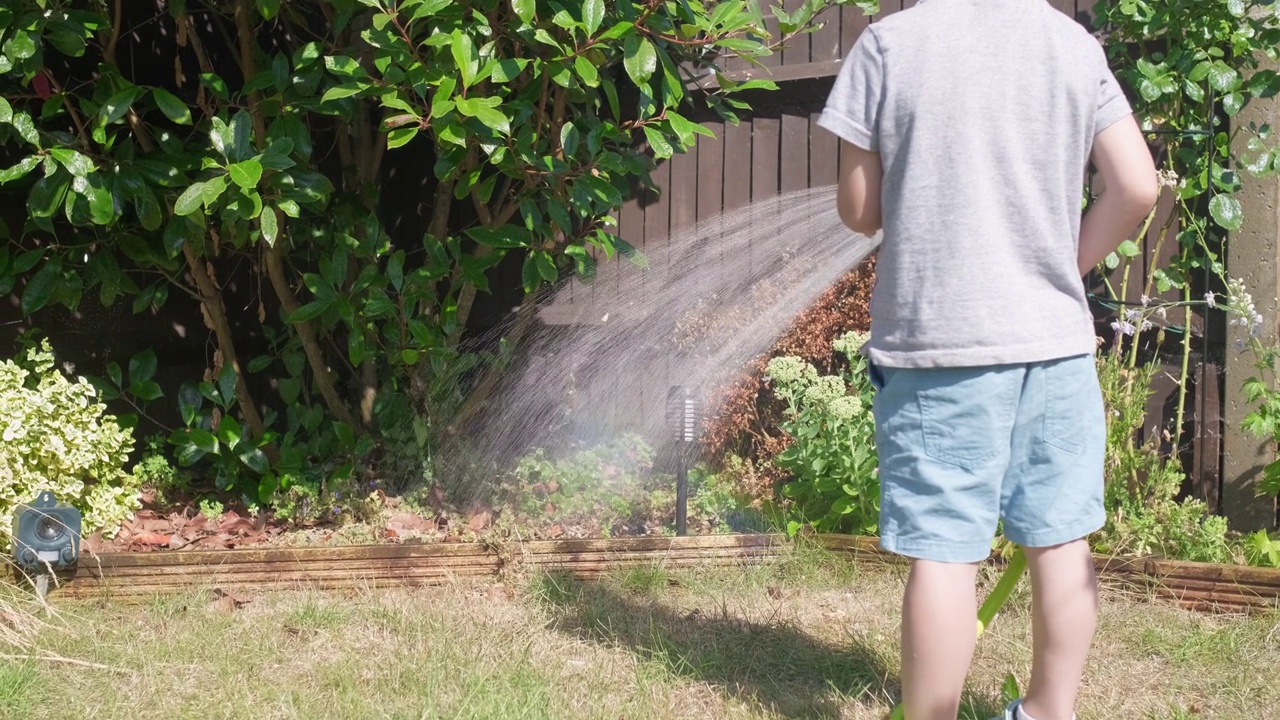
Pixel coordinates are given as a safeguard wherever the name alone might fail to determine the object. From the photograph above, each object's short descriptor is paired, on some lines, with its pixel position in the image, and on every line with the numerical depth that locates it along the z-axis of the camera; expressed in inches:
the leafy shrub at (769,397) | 158.6
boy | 72.9
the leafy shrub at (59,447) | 127.7
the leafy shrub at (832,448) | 134.1
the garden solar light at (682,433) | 138.9
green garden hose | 87.3
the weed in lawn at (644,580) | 124.3
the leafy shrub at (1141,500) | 128.2
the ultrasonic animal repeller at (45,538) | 115.1
